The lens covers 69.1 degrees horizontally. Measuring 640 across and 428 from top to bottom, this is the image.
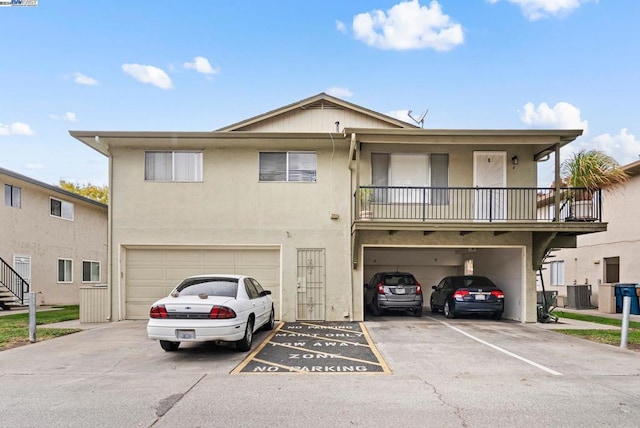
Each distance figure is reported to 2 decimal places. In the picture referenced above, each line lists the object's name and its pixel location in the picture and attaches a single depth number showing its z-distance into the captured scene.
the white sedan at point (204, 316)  8.16
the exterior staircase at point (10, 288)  18.84
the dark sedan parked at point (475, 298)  14.16
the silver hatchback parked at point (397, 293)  14.60
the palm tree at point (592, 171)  13.00
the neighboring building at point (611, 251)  18.52
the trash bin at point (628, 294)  17.36
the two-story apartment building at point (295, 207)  13.90
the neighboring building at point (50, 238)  19.50
